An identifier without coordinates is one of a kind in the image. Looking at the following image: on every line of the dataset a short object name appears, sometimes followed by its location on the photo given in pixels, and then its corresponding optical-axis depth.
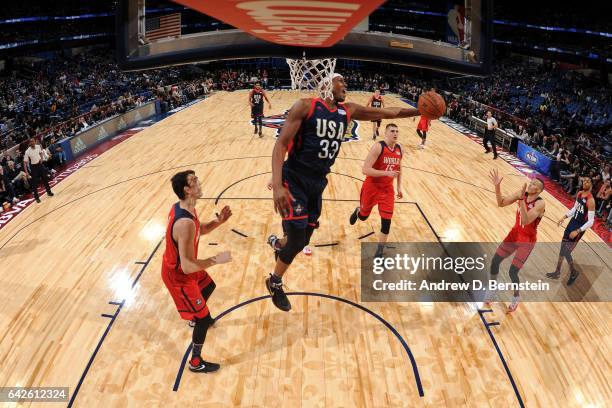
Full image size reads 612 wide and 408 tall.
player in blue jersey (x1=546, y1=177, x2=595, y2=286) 5.01
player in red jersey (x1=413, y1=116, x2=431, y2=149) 12.47
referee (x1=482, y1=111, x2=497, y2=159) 11.68
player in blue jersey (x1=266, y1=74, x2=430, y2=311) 3.36
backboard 3.47
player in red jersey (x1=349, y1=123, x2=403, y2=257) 5.42
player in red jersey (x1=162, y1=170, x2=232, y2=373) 3.12
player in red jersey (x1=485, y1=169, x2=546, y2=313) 4.20
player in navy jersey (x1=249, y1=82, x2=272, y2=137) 12.74
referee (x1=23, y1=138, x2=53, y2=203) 7.93
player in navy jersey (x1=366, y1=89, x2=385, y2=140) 12.68
